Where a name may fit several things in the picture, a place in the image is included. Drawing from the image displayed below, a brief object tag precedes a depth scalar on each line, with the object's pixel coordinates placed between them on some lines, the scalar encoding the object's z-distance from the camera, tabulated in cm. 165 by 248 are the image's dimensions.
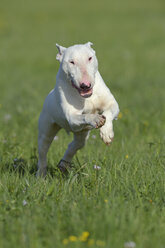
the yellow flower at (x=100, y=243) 534
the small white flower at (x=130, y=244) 536
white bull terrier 742
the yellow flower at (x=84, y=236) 544
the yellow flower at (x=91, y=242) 531
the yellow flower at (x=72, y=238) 542
